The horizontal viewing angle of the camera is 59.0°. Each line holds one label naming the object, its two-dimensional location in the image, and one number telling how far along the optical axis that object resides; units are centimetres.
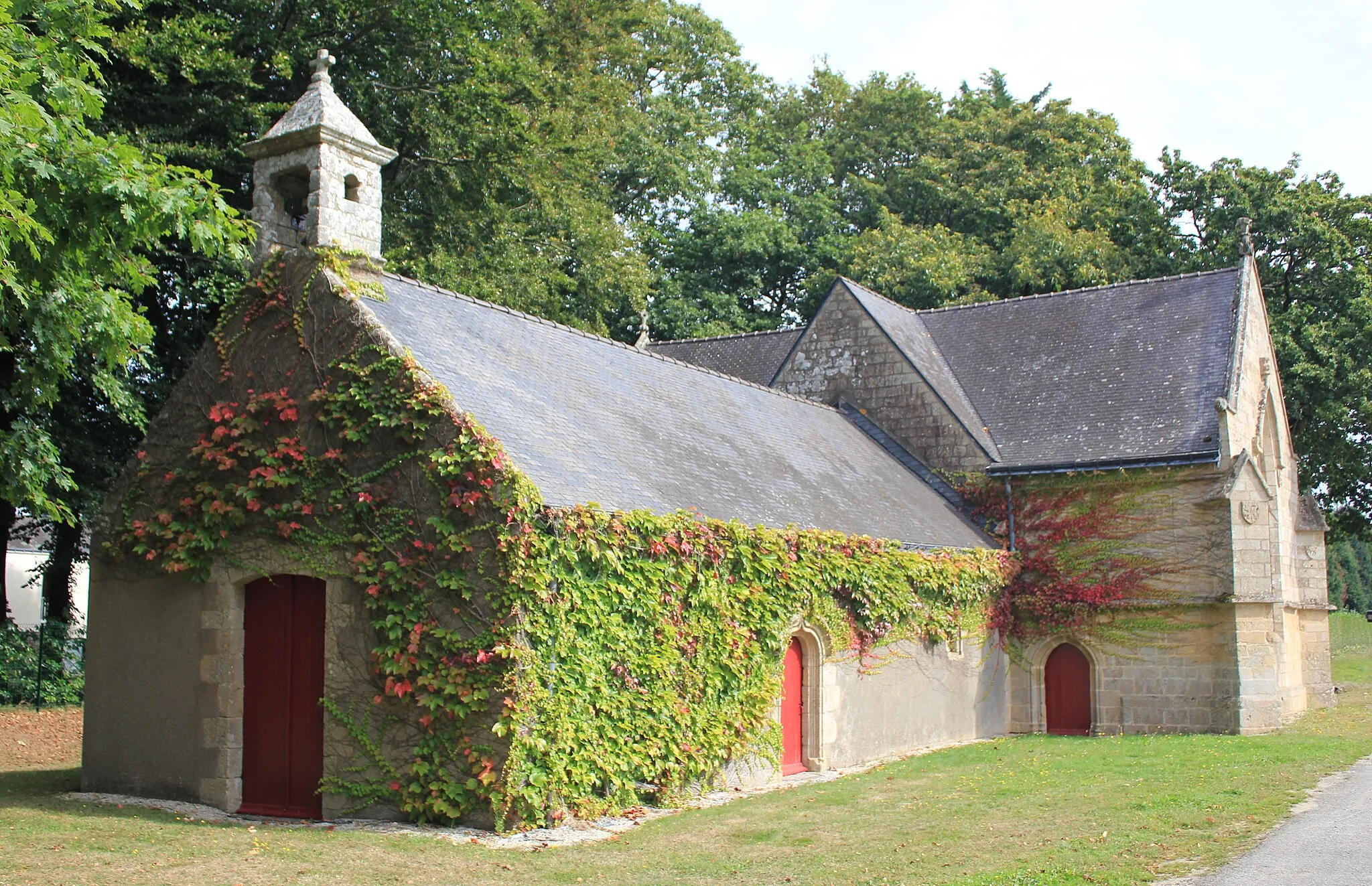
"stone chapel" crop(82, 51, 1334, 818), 1252
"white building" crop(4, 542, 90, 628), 3784
